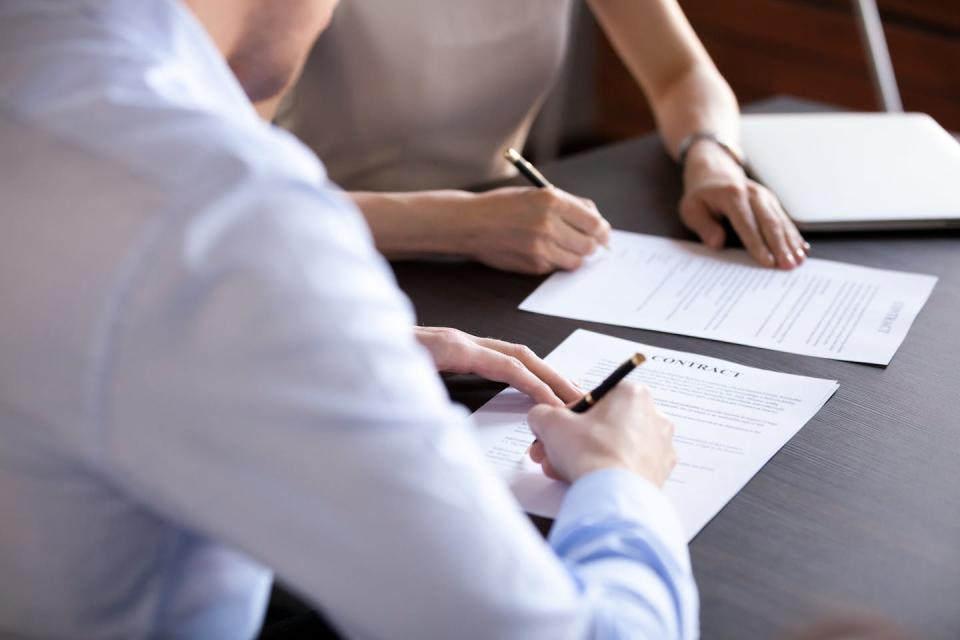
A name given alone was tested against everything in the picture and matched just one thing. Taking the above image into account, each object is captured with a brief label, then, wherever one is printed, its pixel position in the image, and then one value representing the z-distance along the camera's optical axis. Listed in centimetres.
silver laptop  137
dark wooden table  78
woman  162
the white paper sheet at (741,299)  114
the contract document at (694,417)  90
